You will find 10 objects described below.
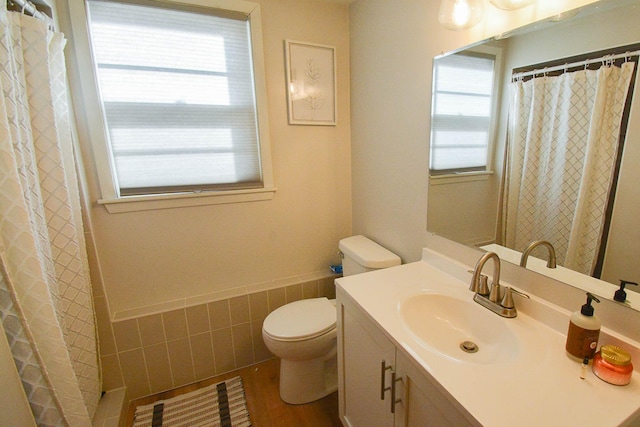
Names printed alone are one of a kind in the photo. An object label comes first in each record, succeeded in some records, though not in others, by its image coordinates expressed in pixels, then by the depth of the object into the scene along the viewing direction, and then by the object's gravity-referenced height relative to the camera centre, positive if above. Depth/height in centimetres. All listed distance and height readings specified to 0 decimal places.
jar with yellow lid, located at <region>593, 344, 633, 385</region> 64 -51
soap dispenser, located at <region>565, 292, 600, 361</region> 70 -46
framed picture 172 +41
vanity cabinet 73 -72
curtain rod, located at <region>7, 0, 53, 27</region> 104 +56
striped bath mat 149 -137
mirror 71 -5
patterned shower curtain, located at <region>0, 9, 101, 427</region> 83 -26
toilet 145 -92
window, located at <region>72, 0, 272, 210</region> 145 +31
